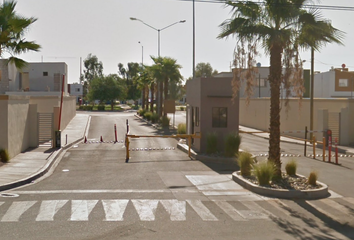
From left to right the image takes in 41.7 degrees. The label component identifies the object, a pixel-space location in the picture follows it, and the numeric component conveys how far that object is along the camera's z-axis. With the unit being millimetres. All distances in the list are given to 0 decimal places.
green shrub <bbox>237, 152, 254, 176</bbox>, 15366
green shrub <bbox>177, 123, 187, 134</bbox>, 33656
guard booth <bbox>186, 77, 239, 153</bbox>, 22094
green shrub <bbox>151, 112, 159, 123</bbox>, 50469
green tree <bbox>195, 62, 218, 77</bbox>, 112962
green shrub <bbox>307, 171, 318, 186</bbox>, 13688
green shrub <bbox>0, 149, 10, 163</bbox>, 18578
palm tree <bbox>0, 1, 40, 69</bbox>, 18531
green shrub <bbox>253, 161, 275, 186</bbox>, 13664
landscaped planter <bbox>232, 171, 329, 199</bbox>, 12805
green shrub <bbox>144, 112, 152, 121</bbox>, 53478
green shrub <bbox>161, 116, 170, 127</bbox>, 44500
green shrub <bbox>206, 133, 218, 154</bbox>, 21109
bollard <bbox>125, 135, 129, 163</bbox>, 20947
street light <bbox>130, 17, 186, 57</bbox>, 43250
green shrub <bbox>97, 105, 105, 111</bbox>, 88000
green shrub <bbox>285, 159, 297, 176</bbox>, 15314
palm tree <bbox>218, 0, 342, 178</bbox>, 14438
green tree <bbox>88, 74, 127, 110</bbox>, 89312
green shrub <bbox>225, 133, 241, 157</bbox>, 20172
